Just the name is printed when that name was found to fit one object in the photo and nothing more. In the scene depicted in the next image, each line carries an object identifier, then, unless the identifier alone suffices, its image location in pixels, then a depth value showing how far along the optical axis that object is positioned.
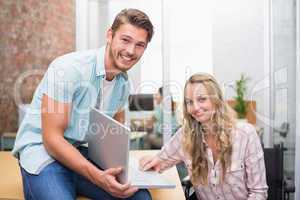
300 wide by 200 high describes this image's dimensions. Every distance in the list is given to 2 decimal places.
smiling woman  1.70
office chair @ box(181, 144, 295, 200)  2.13
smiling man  1.23
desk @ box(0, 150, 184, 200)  1.37
